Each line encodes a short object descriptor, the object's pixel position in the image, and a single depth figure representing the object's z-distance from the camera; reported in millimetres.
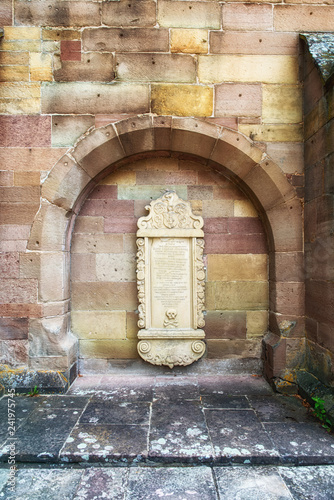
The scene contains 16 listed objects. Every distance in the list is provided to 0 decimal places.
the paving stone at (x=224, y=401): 2863
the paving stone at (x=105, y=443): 2197
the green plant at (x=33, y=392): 3105
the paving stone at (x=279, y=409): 2689
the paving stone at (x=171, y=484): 1907
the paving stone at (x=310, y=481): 1912
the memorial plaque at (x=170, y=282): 3438
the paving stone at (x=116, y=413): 2615
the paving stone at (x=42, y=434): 2221
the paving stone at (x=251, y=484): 1901
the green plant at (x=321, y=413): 2561
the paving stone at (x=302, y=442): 2205
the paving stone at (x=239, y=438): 2193
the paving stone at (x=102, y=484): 1908
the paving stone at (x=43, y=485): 1923
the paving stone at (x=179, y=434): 2197
